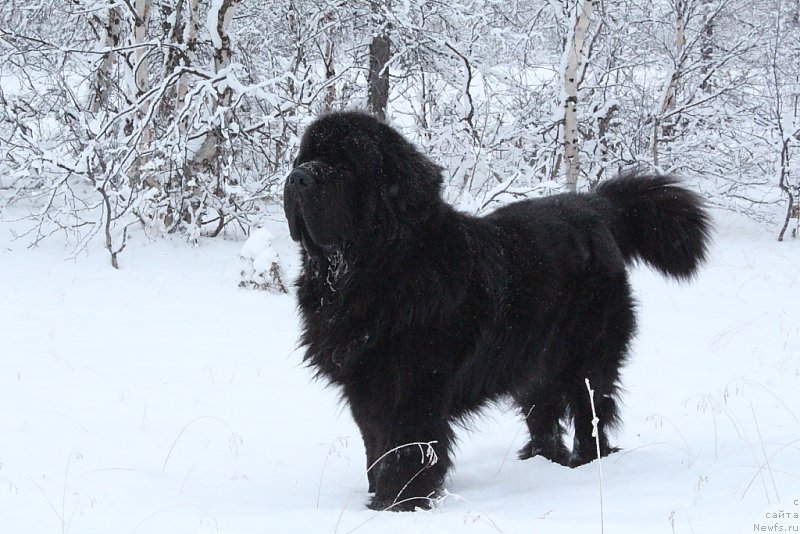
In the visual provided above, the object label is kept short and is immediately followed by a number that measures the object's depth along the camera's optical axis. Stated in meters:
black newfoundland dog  3.47
